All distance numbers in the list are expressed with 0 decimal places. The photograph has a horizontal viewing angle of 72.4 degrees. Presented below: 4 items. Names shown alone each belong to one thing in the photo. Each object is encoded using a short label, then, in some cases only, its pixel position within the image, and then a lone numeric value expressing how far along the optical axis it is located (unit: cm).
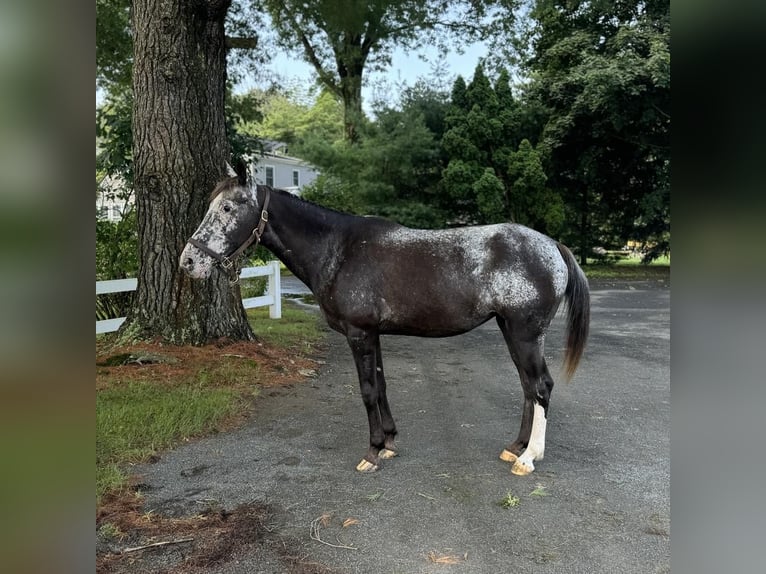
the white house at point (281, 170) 3184
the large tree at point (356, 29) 1197
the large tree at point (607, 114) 1502
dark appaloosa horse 339
